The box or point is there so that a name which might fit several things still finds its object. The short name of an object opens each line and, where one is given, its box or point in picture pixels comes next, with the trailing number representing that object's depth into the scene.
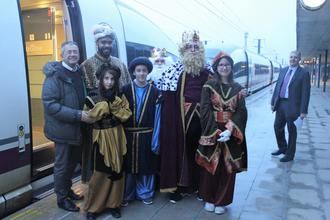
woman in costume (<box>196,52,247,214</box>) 3.84
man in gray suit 5.87
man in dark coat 3.69
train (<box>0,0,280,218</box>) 3.53
